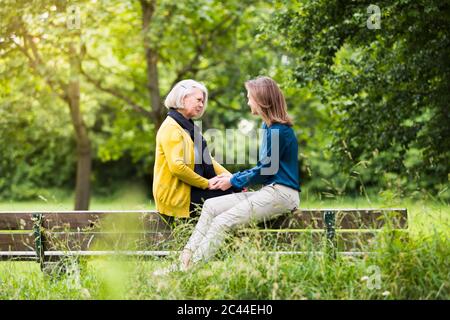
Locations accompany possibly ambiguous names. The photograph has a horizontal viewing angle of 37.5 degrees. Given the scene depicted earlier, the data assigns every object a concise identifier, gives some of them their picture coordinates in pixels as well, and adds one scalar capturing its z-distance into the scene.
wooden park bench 4.59
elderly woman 5.21
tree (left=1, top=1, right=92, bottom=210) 11.16
